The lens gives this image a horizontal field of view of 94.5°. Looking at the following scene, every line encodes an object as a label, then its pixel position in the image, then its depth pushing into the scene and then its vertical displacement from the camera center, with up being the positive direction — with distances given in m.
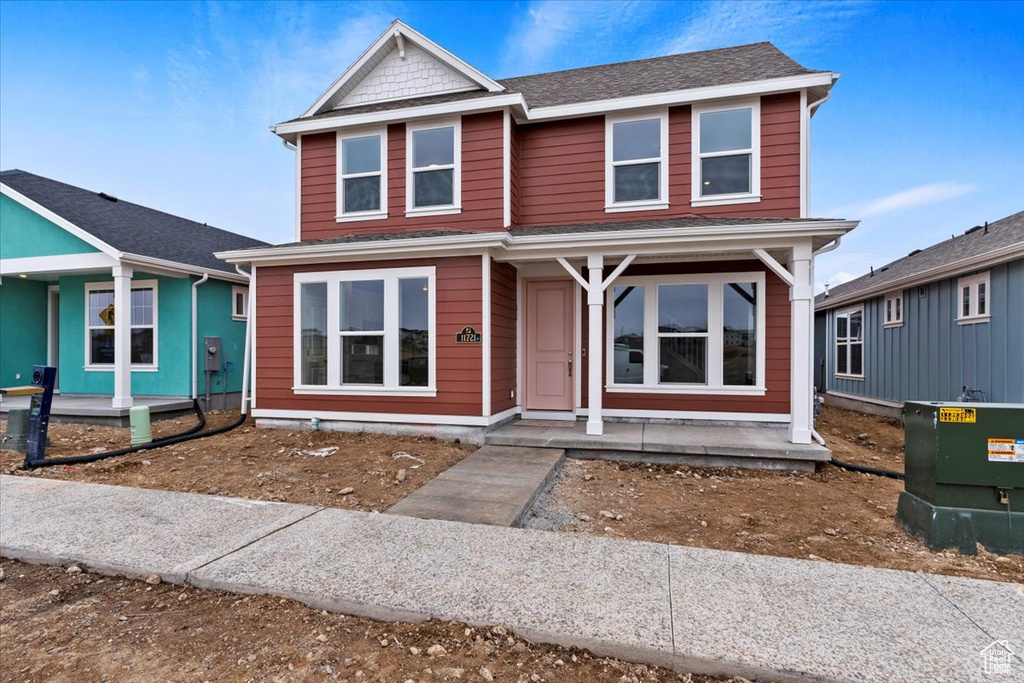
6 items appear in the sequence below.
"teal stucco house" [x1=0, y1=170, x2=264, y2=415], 8.80 +0.89
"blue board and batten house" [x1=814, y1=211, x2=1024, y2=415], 7.19 +0.37
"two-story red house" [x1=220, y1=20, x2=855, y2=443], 6.81 +1.32
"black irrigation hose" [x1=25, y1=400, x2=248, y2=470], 5.64 -1.42
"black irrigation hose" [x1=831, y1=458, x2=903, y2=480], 5.26 -1.44
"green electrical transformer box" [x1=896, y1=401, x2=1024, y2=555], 3.31 -0.93
